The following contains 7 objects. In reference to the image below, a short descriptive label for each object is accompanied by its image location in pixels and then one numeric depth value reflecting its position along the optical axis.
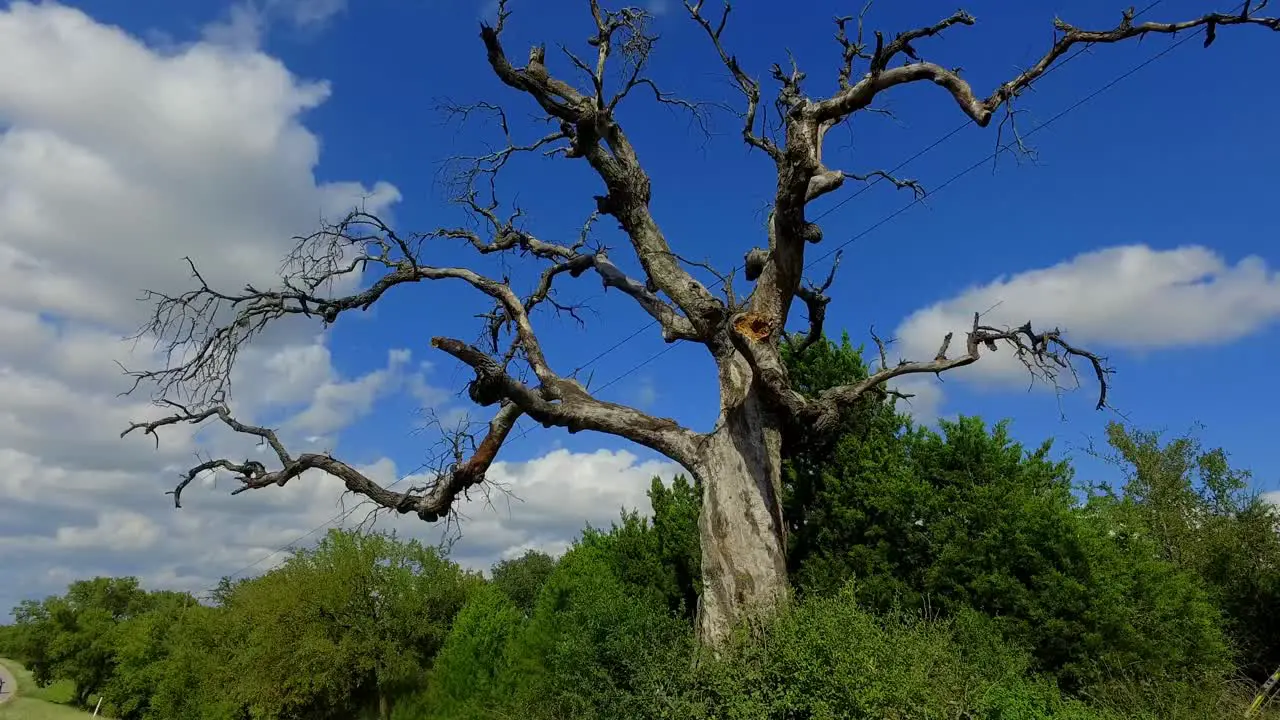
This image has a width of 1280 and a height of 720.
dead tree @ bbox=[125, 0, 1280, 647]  9.77
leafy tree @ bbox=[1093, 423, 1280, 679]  25.45
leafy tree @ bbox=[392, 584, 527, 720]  25.41
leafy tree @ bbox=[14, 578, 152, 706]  70.12
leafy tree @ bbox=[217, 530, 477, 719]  34.06
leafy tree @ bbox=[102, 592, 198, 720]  56.53
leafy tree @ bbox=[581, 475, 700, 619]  18.05
